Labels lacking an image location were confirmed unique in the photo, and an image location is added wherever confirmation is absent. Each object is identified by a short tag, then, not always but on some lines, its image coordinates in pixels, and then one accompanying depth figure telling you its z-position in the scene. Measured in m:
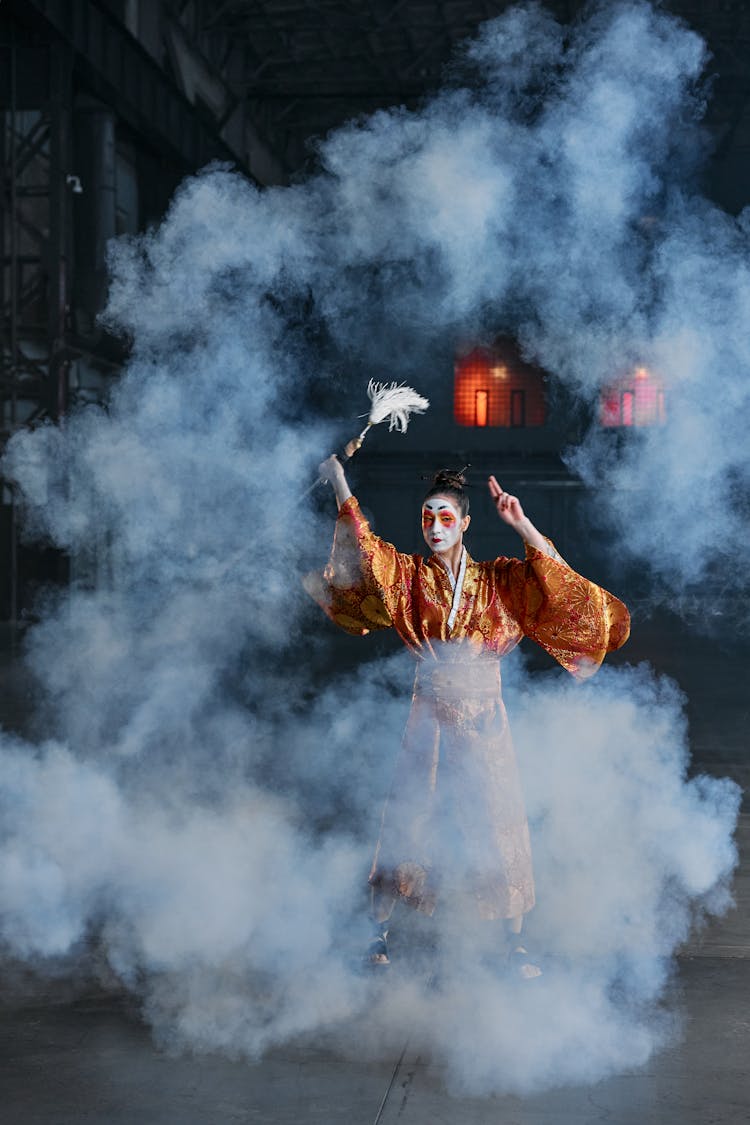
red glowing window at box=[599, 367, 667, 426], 18.50
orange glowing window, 23.86
